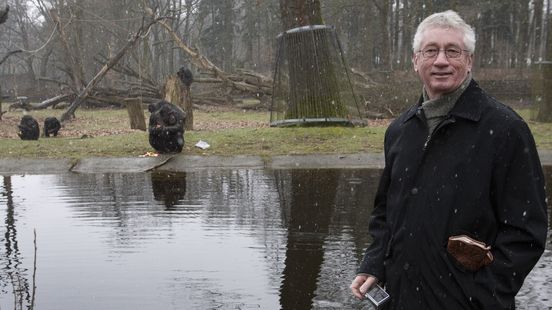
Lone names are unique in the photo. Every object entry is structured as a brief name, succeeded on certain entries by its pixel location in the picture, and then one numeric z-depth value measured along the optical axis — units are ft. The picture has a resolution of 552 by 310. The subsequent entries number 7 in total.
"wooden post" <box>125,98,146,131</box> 58.13
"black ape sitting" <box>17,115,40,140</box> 43.62
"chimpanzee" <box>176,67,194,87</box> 52.21
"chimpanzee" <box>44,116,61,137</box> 51.93
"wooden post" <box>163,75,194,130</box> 52.95
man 7.58
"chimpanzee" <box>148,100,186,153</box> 35.94
